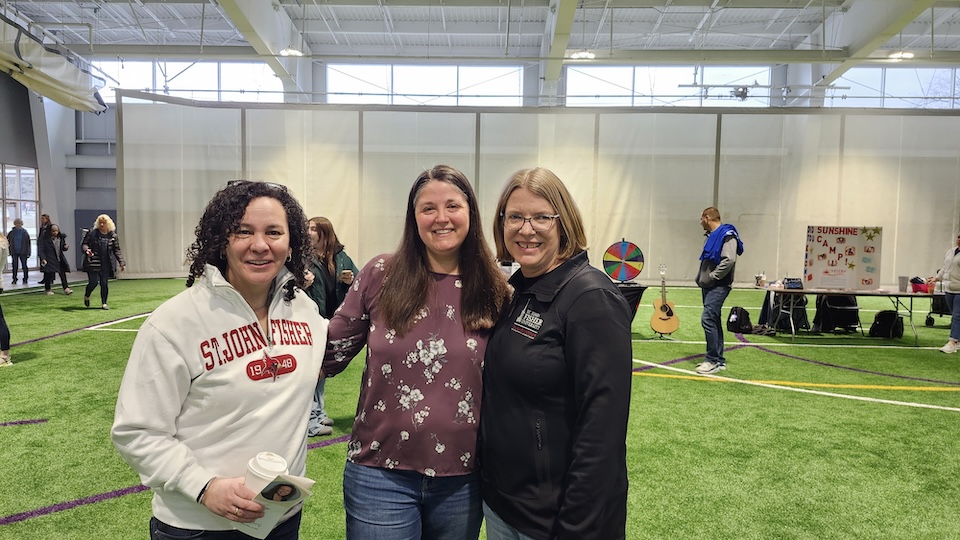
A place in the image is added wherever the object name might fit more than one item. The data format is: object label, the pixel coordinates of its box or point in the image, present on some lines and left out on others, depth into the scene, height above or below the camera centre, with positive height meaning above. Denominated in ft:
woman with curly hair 4.22 -1.16
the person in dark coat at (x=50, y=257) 40.16 -2.23
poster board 29.40 -0.68
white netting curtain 50.83 +6.52
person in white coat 26.14 -2.20
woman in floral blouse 5.15 -1.43
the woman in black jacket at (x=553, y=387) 4.39 -1.22
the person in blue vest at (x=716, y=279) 20.83 -1.42
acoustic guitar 28.40 -3.98
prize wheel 29.09 -1.11
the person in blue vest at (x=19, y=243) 50.26 -1.59
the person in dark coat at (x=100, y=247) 32.55 -1.14
